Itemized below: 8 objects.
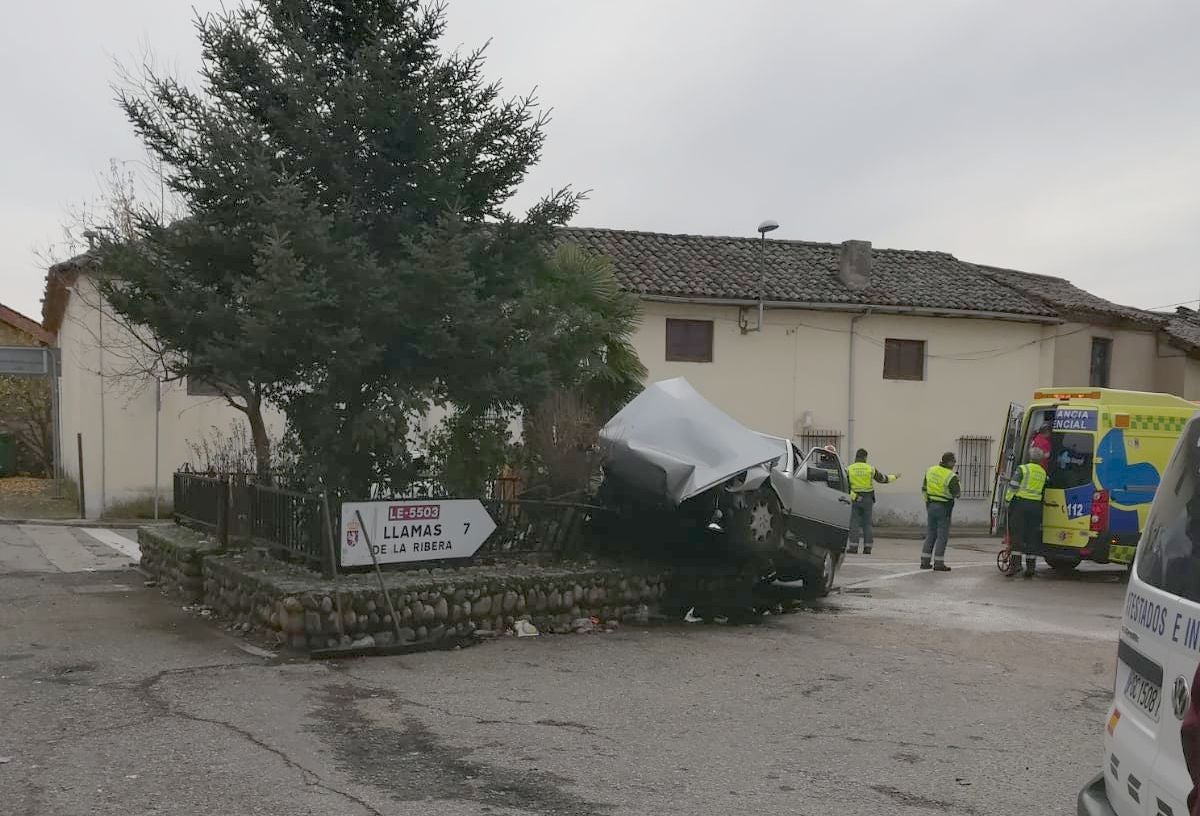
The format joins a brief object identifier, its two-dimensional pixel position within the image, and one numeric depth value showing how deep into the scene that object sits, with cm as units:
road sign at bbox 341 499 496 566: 928
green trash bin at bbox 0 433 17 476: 3123
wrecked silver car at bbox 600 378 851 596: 1024
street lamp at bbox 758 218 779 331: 2350
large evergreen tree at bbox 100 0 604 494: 982
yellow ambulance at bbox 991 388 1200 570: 1416
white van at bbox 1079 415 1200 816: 306
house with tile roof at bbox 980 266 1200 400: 2805
